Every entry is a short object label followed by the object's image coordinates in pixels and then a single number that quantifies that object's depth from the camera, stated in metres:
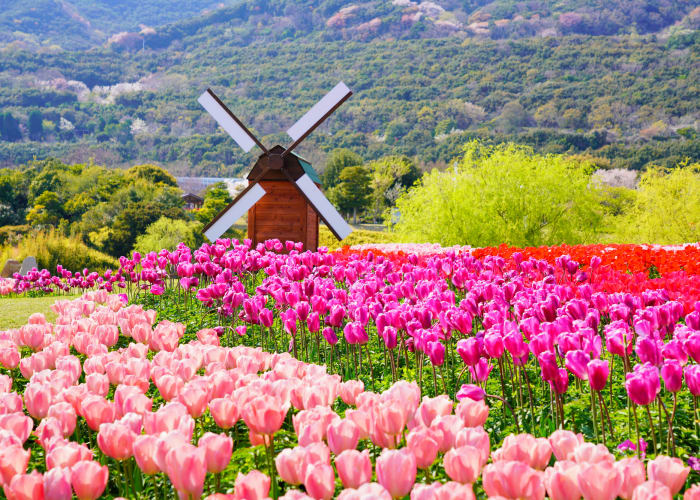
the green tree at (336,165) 62.03
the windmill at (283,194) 12.73
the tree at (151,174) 51.13
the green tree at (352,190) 55.84
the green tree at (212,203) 45.25
